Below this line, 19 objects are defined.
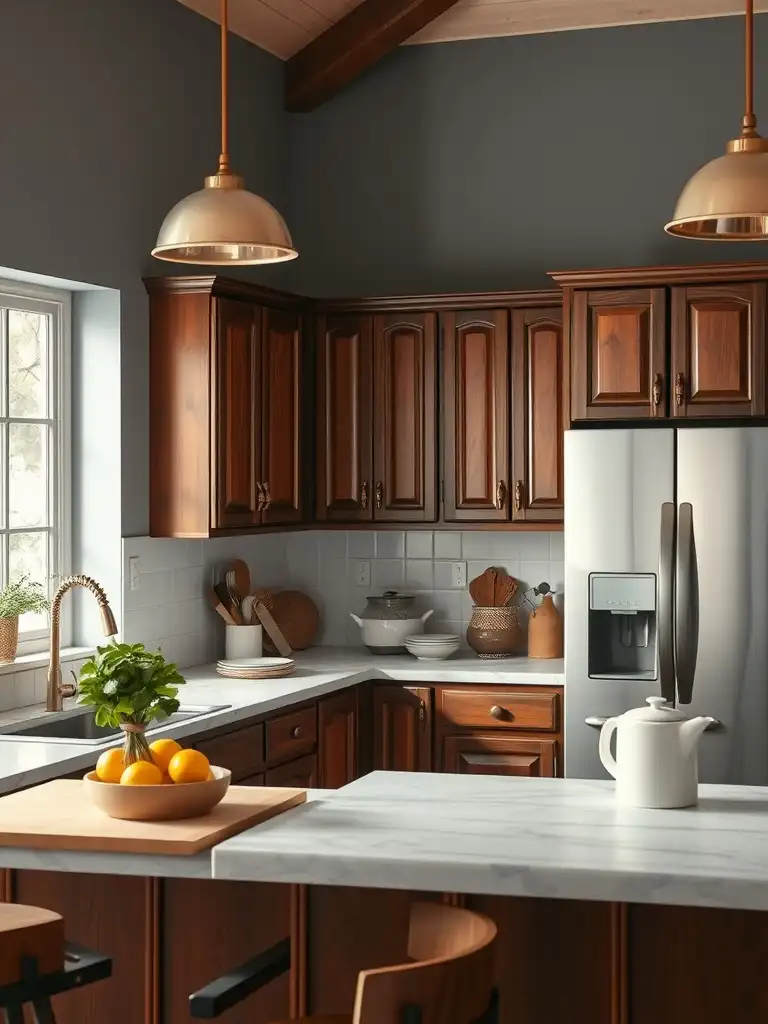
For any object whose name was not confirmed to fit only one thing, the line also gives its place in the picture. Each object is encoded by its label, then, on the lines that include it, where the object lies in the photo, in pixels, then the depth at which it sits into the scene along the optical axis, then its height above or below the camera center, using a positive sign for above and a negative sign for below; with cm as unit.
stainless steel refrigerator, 462 -25
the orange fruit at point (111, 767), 270 -47
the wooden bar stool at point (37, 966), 226 -71
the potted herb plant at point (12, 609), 418 -28
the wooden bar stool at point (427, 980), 201 -67
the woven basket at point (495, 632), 556 -47
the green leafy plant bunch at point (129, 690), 276 -34
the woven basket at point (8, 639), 418 -37
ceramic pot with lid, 562 -44
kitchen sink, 397 -60
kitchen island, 232 -67
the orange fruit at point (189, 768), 266 -47
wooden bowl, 261 -51
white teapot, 271 -46
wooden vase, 548 -46
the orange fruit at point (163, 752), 273 -45
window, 453 +22
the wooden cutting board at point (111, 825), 248 -55
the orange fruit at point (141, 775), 265 -48
